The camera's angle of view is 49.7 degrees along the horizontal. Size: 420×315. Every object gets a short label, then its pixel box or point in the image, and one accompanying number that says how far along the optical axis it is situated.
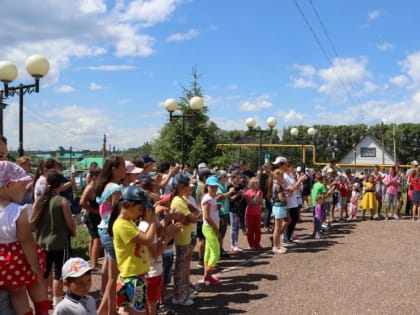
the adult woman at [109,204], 4.65
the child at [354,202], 15.20
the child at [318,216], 11.26
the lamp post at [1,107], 10.27
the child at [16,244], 3.21
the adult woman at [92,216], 6.06
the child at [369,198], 15.02
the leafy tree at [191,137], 22.44
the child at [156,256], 4.34
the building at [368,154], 65.56
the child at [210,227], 6.57
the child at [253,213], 9.63
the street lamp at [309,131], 22.81
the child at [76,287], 3.39
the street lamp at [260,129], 18.16
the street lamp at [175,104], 13.05
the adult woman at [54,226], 5.25
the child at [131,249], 3.98
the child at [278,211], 9.38
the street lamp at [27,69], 9.34
